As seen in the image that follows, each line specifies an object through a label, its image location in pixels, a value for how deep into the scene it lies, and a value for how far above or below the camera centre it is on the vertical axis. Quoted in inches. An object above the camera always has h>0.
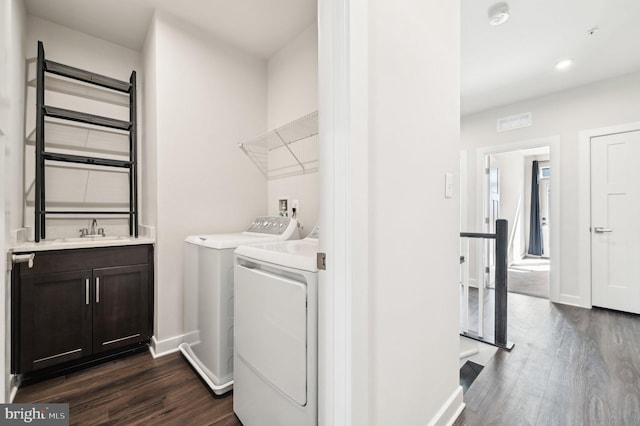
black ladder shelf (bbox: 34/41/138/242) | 78.6 +28.8
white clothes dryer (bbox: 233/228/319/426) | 41.0 -20.6
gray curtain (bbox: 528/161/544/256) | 253.0 -8.1
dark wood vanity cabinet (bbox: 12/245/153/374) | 67.1 -24.8
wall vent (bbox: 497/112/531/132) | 140.7 +47.7
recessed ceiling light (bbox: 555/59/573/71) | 106.2 +58.3
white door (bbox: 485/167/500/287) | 162.2 +2.8
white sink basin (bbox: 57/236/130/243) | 77.5 -7.9
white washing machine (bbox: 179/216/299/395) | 64.9 -23.2
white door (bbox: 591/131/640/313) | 114.1 -3.9
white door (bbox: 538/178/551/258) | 255.9 +1.3
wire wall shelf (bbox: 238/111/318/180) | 88.5 +23.7
